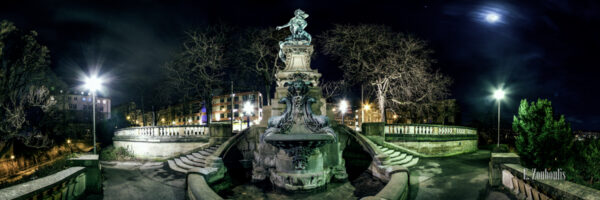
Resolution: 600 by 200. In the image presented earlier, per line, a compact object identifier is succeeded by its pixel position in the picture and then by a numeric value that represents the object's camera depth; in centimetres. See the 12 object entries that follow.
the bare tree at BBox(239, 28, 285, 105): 2681
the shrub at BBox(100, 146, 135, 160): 1819
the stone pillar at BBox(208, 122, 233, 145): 1582
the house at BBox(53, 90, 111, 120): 6292
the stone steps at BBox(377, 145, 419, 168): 1321
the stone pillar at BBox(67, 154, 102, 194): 776
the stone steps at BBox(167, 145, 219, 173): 1288
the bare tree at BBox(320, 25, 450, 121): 2236
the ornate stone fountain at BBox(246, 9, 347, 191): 936
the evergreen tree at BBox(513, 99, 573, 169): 984
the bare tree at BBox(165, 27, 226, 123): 2502
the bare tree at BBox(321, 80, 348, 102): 2689
